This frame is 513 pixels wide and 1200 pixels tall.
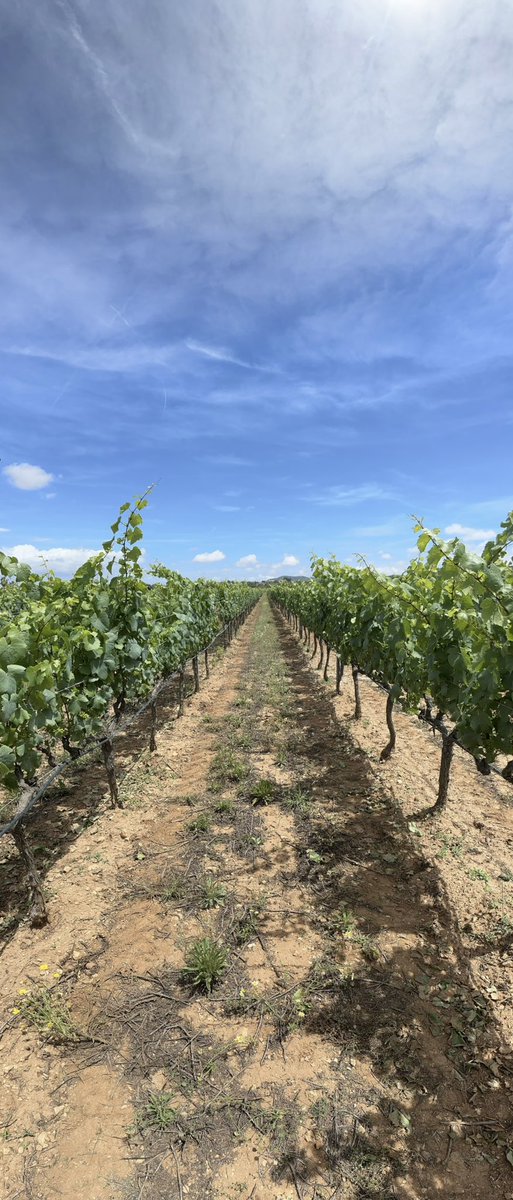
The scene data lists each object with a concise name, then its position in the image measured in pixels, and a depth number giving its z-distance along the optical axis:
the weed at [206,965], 4.33
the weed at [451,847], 6.08
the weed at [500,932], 4.80
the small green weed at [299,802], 7.30
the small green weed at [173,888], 5.46
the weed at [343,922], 4.96
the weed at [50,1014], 3.93
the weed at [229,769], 8.38
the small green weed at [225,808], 7.31
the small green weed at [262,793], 7.57
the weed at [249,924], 4.88
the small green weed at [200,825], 6.77
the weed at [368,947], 4.60
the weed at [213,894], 5.34
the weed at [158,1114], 3.27
